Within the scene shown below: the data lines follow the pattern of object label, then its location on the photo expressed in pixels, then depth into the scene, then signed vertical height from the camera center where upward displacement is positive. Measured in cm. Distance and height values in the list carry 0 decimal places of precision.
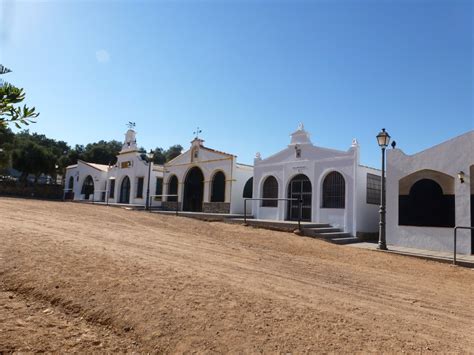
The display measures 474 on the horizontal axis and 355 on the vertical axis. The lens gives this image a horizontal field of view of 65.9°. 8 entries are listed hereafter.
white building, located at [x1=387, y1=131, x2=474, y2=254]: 1295 +71
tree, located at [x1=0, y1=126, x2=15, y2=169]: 2970 +480
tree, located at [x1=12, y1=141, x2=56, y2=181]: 3934 +397
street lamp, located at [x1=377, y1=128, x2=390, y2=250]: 1313 +82
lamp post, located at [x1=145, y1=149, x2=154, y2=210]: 2343 +278
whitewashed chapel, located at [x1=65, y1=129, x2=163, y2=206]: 2938 +178
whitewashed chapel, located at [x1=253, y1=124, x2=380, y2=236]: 1648 +111
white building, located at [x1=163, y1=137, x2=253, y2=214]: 2195 +147
